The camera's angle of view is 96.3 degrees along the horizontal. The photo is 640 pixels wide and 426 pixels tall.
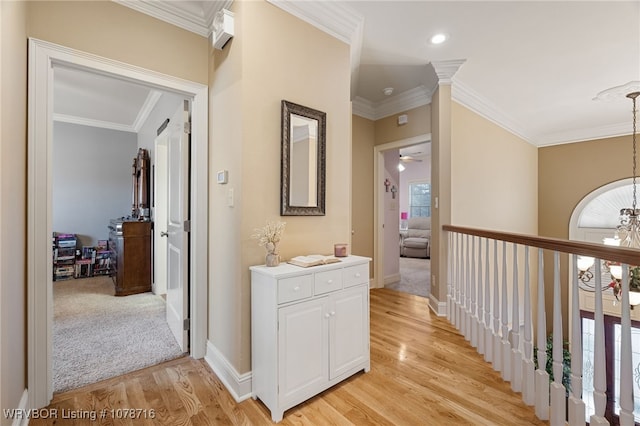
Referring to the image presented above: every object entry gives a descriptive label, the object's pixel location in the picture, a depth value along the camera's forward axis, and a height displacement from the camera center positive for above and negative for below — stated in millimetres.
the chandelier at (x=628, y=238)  2576 -295
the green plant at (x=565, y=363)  2888 -1678
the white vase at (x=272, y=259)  1765 -283
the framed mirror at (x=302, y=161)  1966 +382
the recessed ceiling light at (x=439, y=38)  2592 +1618
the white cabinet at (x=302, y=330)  1591 -708
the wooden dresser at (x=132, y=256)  3734 -565
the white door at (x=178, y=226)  2301 -104
